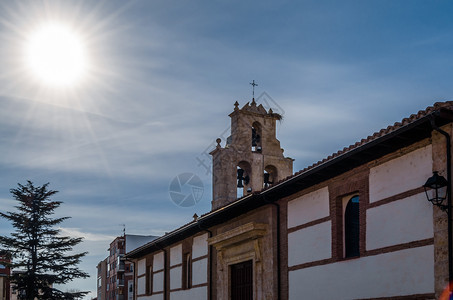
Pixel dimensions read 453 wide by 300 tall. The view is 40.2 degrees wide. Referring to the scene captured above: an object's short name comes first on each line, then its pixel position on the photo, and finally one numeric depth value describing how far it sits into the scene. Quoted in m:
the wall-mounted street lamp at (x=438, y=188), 10.13
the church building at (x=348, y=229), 10.45
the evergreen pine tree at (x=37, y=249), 37.59
